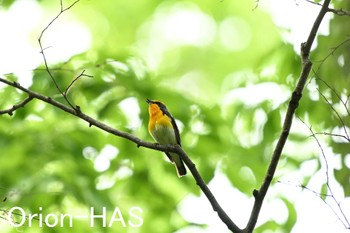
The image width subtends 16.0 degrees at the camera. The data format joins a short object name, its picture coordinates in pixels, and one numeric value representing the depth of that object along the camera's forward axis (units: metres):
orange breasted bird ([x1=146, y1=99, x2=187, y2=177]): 12.41
